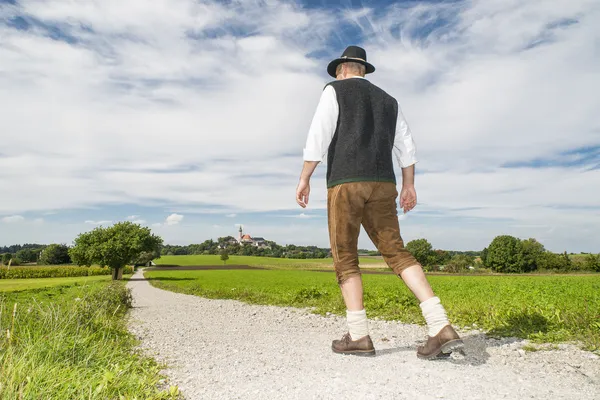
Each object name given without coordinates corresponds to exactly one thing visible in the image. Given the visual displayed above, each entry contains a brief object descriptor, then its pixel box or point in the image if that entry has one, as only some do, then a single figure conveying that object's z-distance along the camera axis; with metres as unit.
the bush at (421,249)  80.12
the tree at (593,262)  64.56
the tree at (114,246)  46.19
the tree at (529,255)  79.69
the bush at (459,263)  75.62
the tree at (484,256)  84.00
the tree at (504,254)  79.69
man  4.10
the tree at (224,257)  88.99
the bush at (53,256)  91.75
